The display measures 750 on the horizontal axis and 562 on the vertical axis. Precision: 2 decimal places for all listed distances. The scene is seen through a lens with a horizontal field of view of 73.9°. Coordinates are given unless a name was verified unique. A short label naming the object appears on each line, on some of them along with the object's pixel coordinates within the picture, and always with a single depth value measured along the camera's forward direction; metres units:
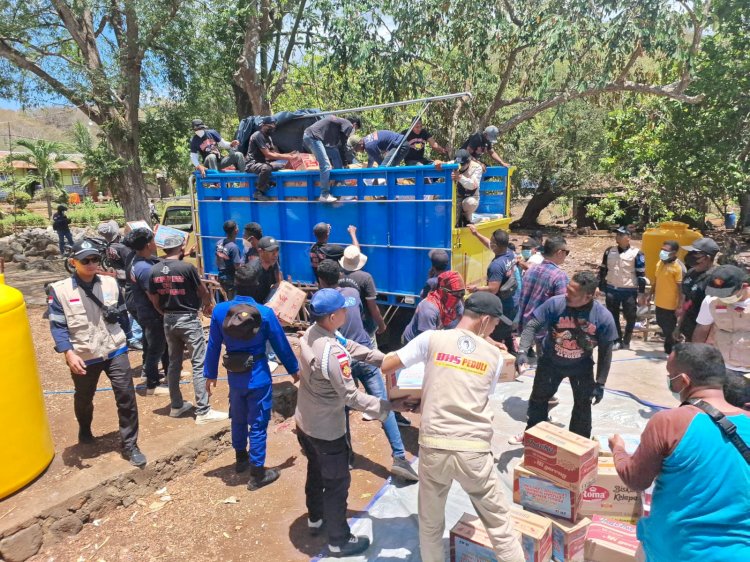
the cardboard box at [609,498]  3.21
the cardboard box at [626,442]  3.69
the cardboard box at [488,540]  2.79
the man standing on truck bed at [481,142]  6.93
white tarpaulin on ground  3.26
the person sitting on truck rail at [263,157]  7.46
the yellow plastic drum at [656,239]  10.04
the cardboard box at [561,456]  3.06
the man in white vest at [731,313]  3.98
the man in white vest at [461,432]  2.57
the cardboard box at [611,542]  2.87
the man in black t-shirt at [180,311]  4.76
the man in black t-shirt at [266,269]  5.85
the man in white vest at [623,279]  6.64
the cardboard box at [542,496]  3.07
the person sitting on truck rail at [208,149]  8.56
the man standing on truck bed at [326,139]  6.81
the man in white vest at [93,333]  3.89
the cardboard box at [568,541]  2.93
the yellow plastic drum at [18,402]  3.57
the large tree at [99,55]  11.58
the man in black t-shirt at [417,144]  7.49
